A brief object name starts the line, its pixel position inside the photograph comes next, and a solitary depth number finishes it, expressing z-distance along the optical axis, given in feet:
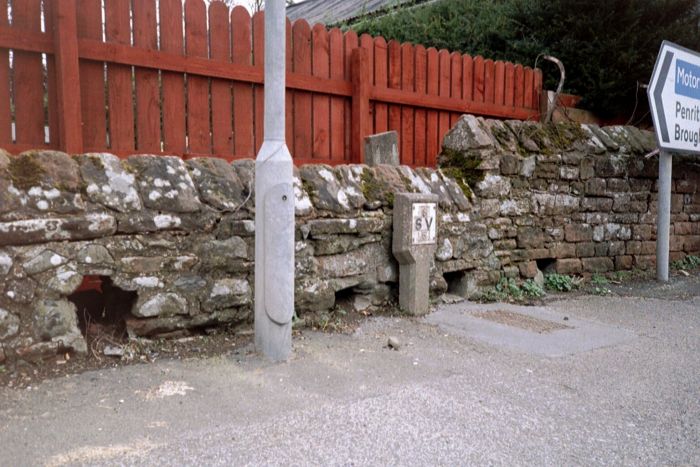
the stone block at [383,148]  16.31
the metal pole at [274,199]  10.30
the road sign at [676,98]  20.49
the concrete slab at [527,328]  12.60
